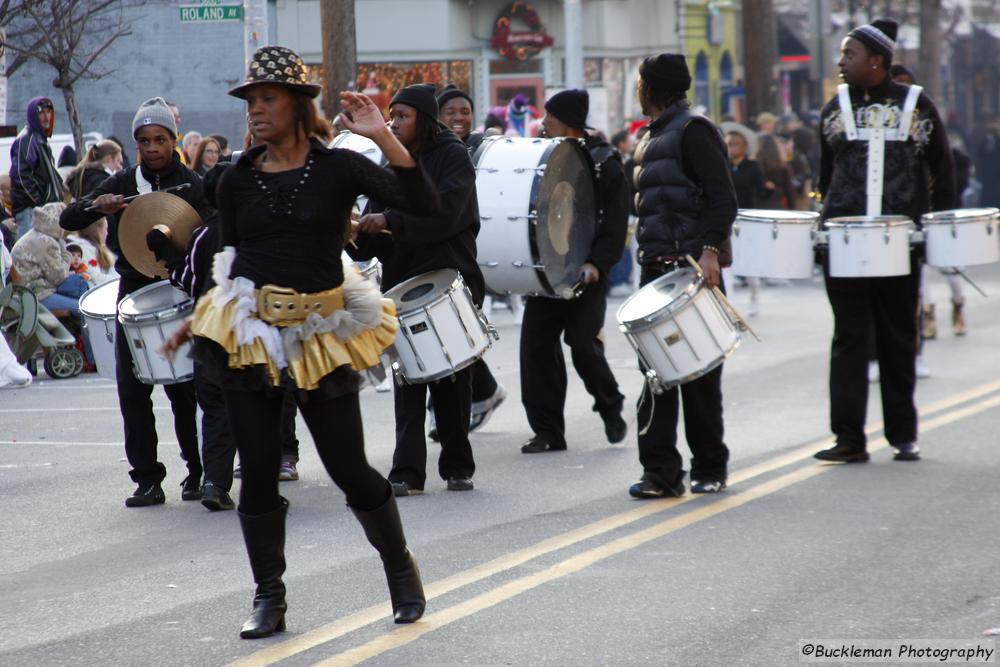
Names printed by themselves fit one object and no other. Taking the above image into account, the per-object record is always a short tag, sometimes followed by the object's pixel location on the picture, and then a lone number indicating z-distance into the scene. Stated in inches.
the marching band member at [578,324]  801.3
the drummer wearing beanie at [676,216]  657.0
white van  1337.1
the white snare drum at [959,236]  752.8
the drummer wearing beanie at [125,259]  663.1
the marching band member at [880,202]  728.5
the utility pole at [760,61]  2360.2
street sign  1263.1
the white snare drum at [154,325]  644.3
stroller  1098.9
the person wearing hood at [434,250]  670.4
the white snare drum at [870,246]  718.8
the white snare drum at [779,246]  739.4
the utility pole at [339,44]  1463.1
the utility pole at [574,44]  2372.3
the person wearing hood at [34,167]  1231.6
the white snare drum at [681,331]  643.7
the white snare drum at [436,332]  661.9
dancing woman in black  457.6
